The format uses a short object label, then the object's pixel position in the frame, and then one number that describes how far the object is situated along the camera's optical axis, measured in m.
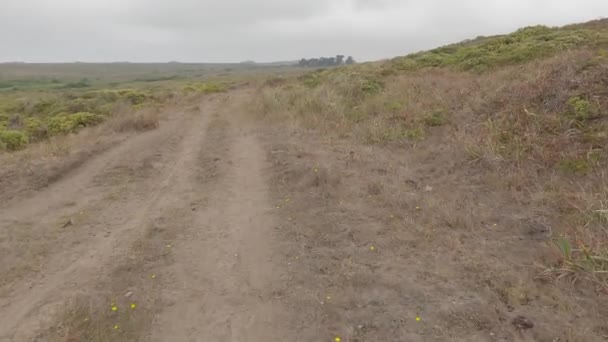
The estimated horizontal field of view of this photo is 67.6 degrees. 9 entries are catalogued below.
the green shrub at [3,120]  18.76
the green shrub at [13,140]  13.41
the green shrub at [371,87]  15.67
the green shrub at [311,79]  21.16
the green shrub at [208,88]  28.02
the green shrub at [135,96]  22.86
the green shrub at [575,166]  6.70
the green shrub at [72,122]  15.59
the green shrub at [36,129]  15.66
